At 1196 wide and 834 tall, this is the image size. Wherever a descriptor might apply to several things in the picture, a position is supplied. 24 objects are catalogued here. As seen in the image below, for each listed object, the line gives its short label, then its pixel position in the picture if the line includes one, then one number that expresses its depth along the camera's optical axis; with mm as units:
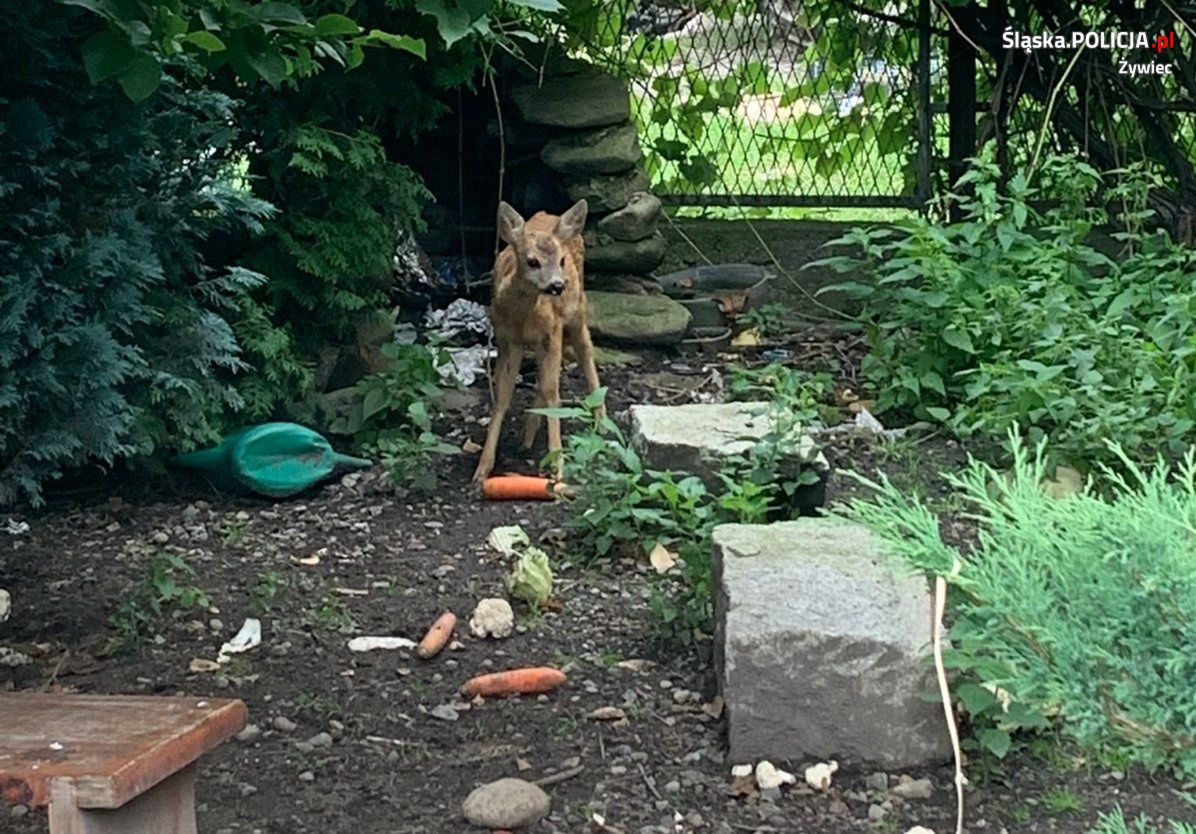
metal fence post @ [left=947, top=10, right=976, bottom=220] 8773
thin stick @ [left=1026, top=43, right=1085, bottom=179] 8133
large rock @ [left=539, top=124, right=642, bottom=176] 8156
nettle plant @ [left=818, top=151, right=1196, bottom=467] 5734
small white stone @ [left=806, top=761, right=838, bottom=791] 3990
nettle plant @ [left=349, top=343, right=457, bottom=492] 6812
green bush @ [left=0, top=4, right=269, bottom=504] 5098
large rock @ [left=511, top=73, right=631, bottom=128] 8188
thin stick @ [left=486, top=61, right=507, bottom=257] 7698
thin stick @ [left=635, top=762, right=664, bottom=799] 3992
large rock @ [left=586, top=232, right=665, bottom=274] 8281
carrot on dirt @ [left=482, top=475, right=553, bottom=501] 6285
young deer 6551
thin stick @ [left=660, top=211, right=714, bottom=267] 8984
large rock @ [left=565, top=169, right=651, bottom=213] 8195
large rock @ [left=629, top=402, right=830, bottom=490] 5426
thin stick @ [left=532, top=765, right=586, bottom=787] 4047
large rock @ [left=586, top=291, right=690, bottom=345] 8102
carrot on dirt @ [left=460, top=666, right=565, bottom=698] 4562
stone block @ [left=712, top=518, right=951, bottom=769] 4020
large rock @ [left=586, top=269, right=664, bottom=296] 8398
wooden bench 3000
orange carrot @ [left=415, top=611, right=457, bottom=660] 4824
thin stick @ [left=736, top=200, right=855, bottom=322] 8836
